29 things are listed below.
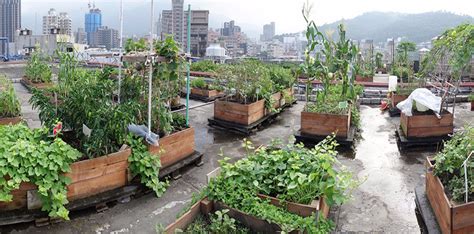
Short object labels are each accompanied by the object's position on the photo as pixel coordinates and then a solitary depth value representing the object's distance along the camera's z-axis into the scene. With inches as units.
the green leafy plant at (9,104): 228.8
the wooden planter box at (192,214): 109.1
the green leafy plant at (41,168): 126.7
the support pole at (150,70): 163.6
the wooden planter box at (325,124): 240.2
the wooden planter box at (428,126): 245.0
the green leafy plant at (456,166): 125.1
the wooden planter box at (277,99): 325.8
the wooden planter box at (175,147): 176.5
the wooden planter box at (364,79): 591.4
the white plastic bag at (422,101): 250.1
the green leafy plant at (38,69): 401.1
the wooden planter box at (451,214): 115.7
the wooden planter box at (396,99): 354.5
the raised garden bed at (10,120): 221.9
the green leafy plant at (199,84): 404.5
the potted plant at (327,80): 241.4
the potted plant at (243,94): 274.5
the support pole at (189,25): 190.5
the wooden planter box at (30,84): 391.9
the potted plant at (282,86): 344.6
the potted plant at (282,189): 112.9
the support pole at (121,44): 179.6
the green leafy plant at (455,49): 238.4
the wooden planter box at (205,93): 396.2
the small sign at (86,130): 154.0
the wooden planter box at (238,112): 271.0
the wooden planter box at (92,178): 133.0
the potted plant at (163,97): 171.6
